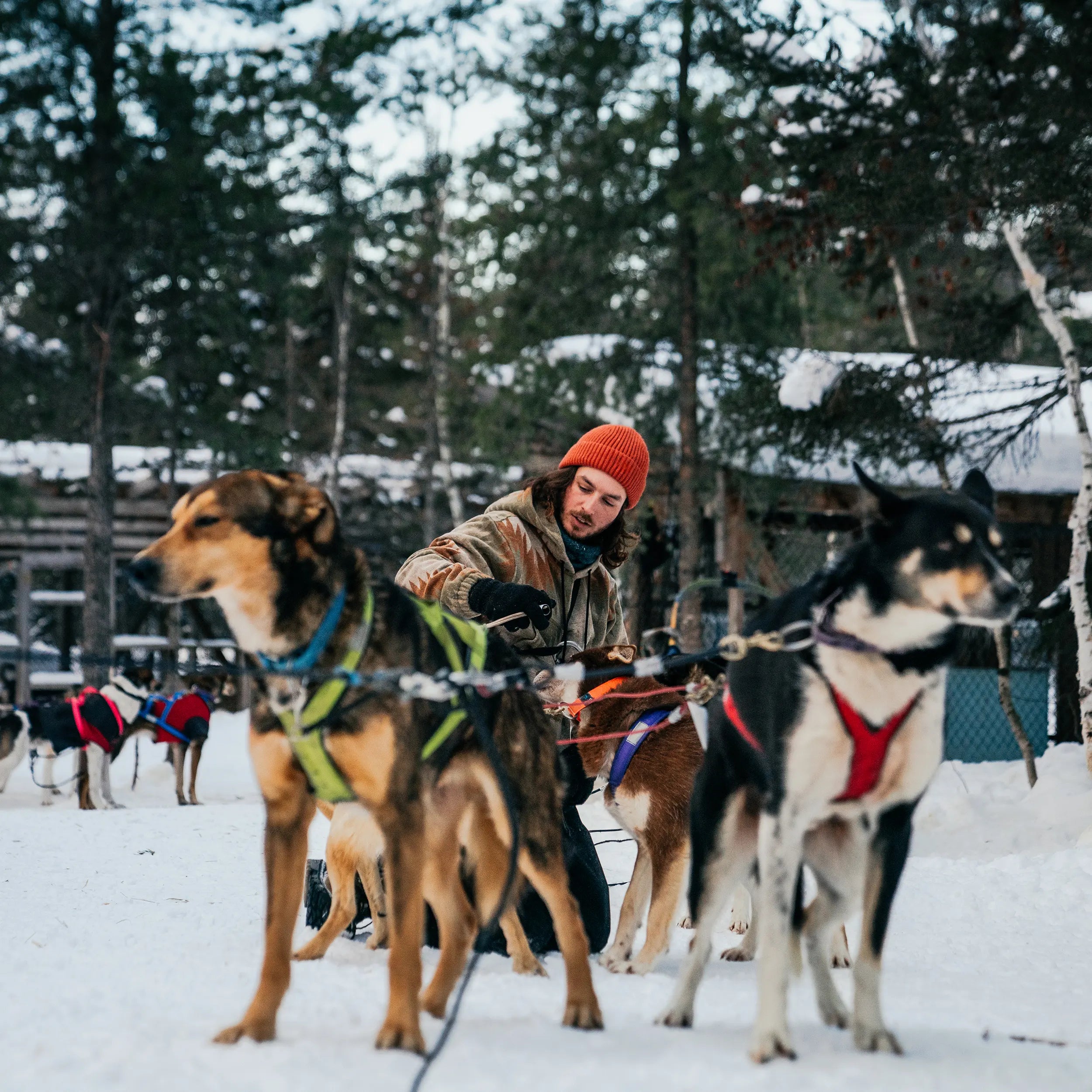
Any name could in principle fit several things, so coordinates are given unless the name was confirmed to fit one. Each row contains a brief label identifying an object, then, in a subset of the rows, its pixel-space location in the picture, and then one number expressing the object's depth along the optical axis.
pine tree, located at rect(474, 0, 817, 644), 12.54
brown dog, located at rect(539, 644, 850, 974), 4.19
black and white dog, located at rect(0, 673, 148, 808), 10.92
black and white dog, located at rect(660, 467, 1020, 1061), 2.64
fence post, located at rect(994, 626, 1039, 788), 9.39
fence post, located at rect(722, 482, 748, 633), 13.16
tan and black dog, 2.71
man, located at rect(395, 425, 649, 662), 4.72
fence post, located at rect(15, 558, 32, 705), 18.98
